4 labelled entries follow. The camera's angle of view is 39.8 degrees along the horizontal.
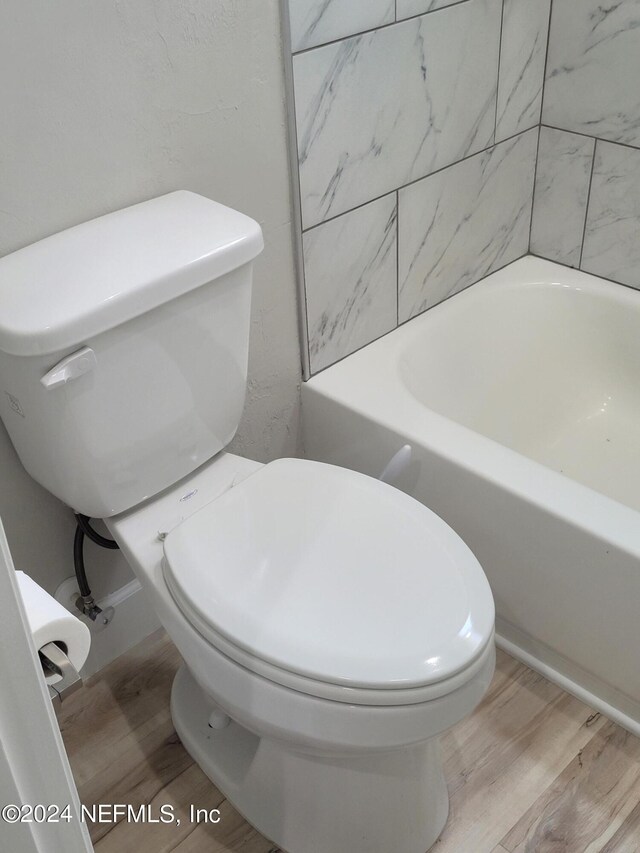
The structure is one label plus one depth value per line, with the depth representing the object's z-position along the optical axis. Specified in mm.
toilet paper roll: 560
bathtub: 1354
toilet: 1049
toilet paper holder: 571
